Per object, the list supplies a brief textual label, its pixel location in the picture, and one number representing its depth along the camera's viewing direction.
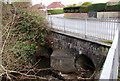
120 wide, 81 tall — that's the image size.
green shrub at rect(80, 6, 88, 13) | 16.77
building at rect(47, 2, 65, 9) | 38.00
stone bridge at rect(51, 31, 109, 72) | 5.93
